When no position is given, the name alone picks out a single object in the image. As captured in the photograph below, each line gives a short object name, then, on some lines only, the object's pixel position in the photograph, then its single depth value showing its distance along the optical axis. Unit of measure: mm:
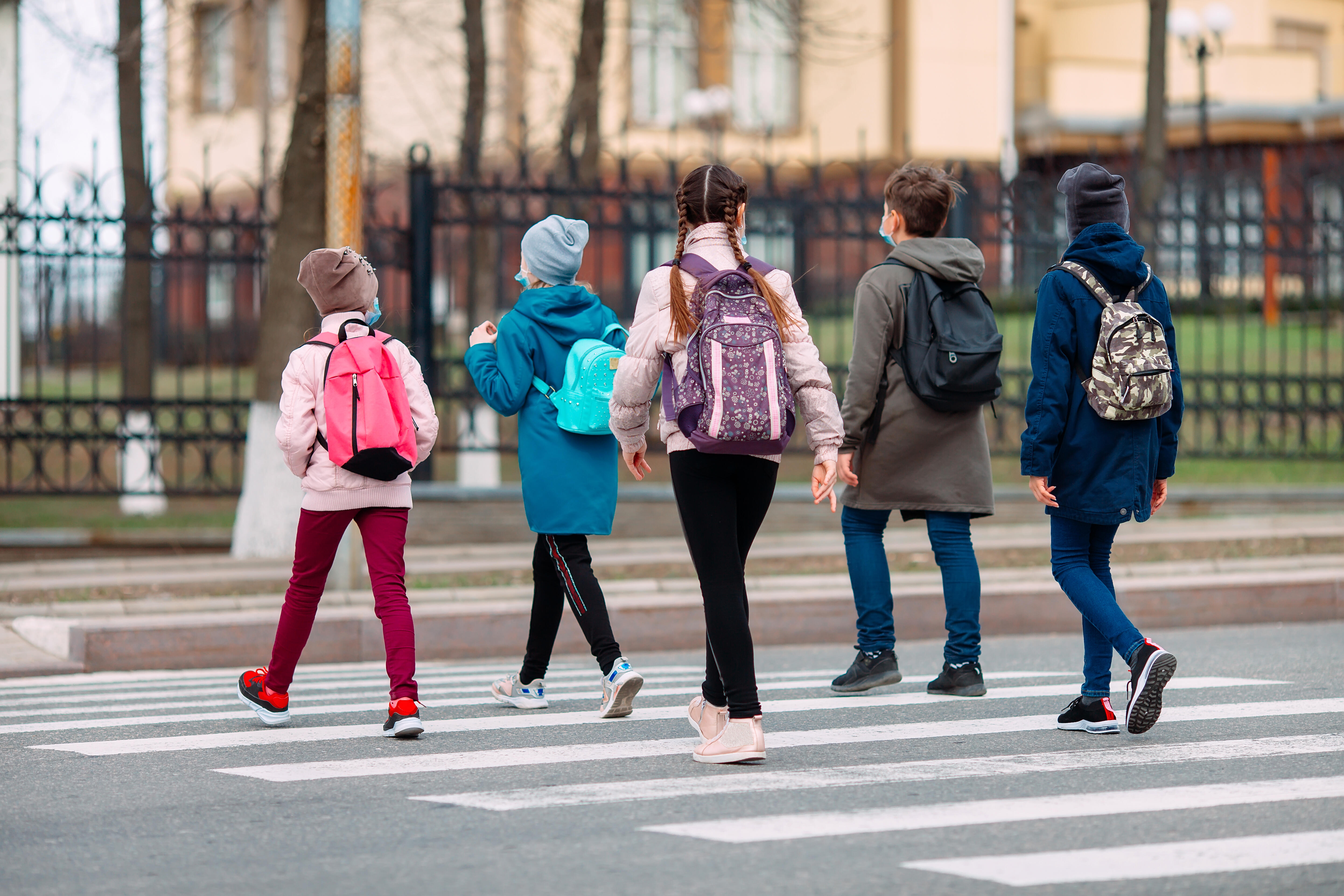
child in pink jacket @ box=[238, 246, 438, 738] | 12125
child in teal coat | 12648
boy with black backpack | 13125
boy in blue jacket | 11750
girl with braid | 10633
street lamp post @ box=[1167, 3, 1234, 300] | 53562
